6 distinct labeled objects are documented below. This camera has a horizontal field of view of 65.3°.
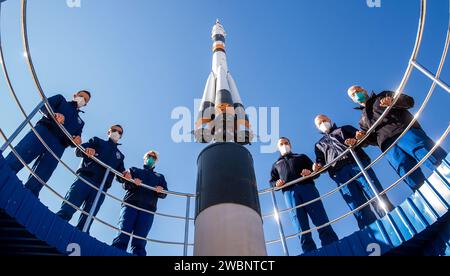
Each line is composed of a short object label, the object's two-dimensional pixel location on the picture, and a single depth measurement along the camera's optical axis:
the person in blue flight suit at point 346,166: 5.38
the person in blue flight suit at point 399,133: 4.77
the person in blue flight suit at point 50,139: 5.19
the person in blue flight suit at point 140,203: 6.00
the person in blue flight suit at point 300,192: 5.42
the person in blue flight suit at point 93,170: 5.70
